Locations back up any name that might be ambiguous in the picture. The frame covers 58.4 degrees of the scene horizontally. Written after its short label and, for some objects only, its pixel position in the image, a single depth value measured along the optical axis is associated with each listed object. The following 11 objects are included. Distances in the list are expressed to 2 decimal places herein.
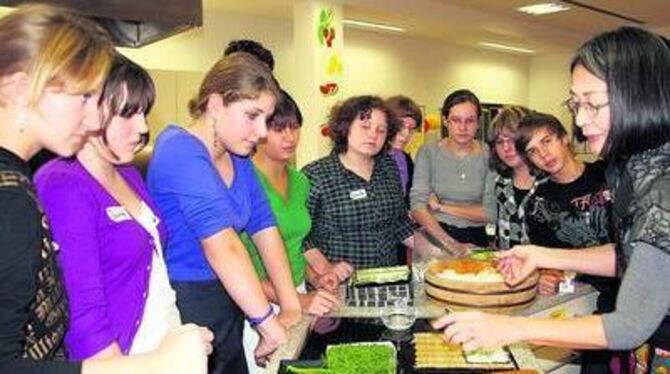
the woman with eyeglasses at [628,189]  1.08
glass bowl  1.39
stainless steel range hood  1.90
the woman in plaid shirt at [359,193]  2.09
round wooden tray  1.58
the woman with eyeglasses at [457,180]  2.88
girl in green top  1.91
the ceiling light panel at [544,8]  5.98
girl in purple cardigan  1.00
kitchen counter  1.25
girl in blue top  1.37
